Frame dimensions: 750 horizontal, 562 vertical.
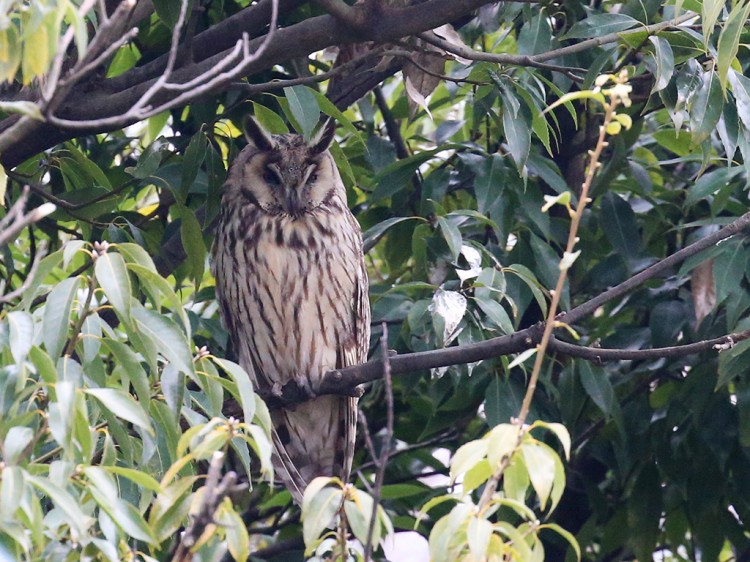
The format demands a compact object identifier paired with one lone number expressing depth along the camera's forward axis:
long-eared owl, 12.03
